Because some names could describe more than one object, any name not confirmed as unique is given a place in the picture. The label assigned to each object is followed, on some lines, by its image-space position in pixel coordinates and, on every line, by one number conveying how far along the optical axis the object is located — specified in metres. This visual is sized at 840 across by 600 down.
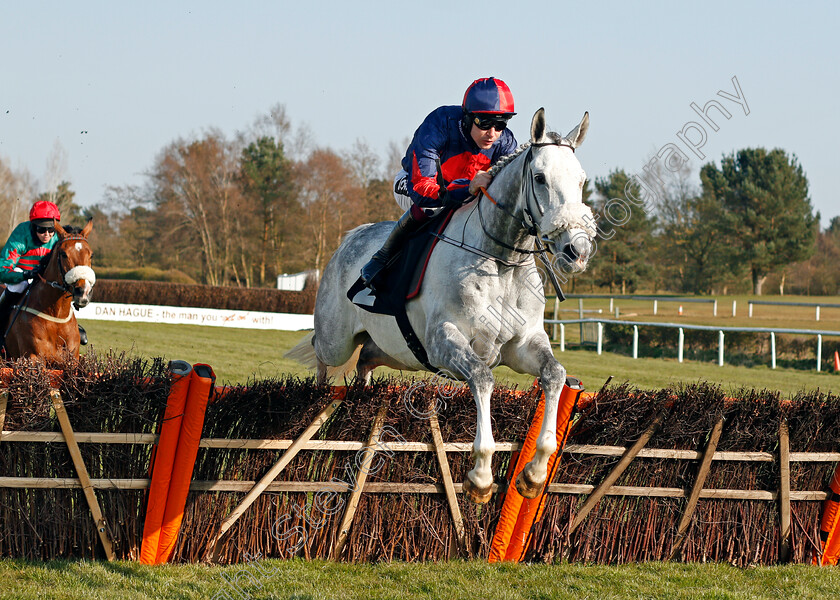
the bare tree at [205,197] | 82.94
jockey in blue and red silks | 9.15
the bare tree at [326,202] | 80.25
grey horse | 7.69
